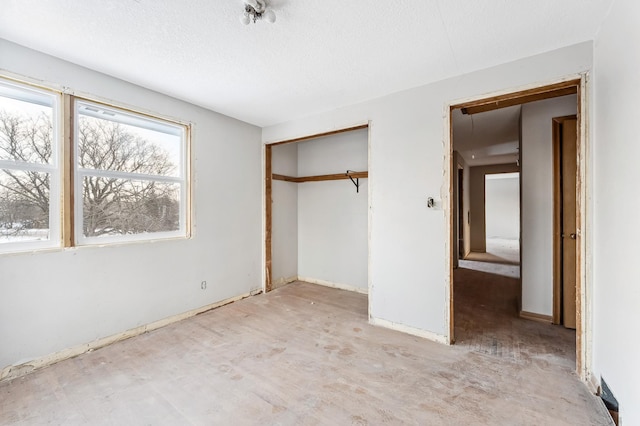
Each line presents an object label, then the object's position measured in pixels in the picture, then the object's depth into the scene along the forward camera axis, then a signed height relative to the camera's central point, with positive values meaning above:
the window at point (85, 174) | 2.09 +0.37
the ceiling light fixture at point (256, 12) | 1.57 +1.23
